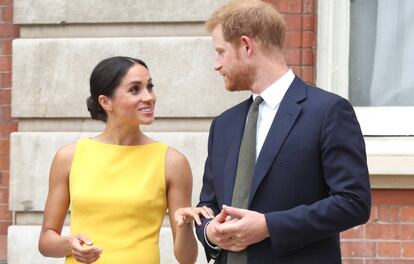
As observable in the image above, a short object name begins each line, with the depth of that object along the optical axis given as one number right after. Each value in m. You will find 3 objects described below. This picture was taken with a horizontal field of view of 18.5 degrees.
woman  5.18
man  4.21
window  7.32
